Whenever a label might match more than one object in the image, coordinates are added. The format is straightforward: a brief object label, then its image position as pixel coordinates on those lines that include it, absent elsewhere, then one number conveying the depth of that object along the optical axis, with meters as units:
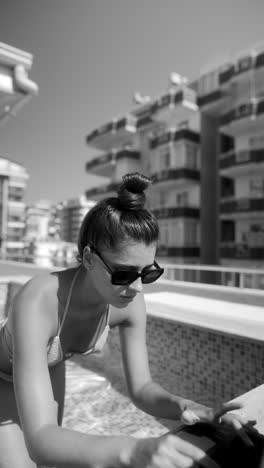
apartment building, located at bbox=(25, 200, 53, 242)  100.59
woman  1.05
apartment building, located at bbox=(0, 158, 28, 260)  52.24
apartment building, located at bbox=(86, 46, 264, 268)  20.78
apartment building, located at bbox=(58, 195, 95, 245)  94.06
